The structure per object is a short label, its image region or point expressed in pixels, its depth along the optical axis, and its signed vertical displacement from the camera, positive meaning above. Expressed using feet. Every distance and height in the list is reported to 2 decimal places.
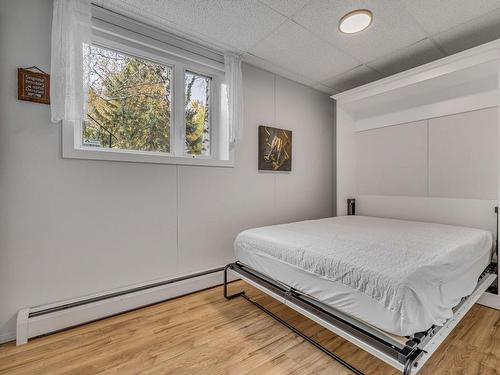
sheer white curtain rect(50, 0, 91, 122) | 5.82 +3.00
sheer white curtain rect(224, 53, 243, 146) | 8.73 +3.11
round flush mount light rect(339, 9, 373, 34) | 6.64 +4.55
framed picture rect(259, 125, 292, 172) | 9.96 +1.47
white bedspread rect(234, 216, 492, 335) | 3.88 -1.48
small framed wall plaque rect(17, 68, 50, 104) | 5.67 +2.31
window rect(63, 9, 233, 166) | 6.90 +2.63
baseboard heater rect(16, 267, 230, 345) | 5.63 -3.15
